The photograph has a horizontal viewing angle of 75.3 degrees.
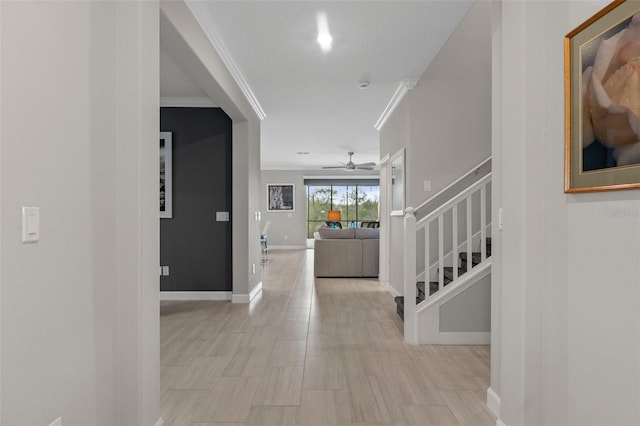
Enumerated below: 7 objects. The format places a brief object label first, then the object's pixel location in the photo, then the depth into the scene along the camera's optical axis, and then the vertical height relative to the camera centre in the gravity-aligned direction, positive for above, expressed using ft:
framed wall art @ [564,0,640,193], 4.41 +1.27
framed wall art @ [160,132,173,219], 17.80 +1.56
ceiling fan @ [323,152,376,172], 31.71 +3.47
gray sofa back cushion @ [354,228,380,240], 24.72 -1.40
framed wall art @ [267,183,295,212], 44.93 +1.50
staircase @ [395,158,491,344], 11.69 -2.48
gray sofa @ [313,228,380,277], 24.48 -2.60
